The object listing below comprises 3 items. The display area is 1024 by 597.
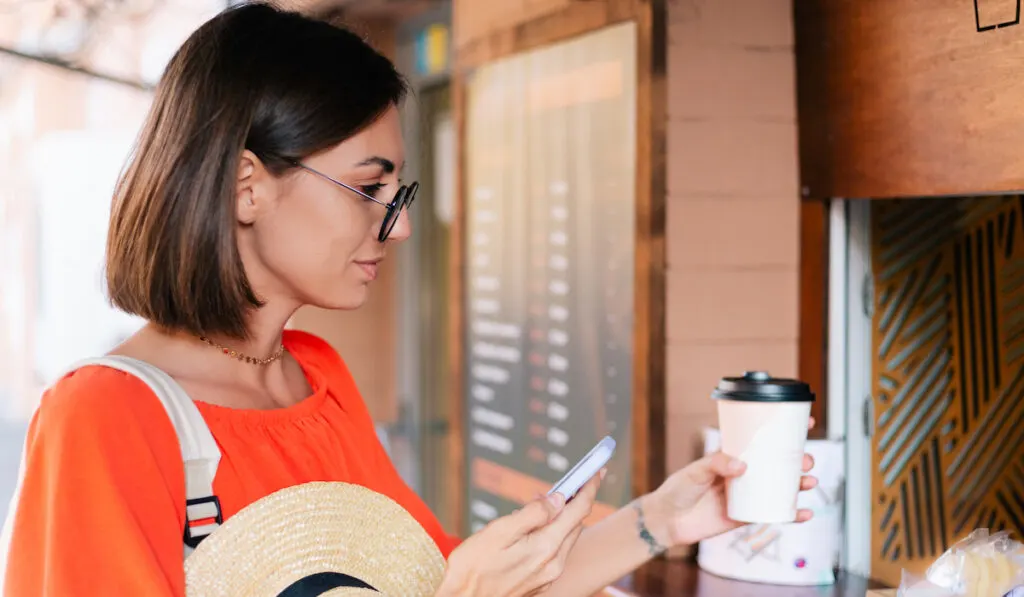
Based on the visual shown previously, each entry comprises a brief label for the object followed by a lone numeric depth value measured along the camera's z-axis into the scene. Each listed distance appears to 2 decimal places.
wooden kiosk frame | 2.28
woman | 1.14
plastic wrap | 1.46
